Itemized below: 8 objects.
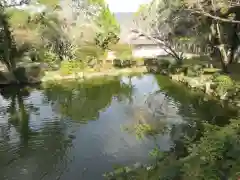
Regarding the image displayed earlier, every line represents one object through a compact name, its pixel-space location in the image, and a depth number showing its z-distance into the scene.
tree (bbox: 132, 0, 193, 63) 15.62
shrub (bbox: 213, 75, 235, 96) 9.41
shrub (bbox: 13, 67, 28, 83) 13.93
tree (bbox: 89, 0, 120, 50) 19.73
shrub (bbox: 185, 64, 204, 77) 12.82
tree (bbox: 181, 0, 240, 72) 10.33
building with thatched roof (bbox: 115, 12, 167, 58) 22.70
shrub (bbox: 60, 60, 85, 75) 15.62
